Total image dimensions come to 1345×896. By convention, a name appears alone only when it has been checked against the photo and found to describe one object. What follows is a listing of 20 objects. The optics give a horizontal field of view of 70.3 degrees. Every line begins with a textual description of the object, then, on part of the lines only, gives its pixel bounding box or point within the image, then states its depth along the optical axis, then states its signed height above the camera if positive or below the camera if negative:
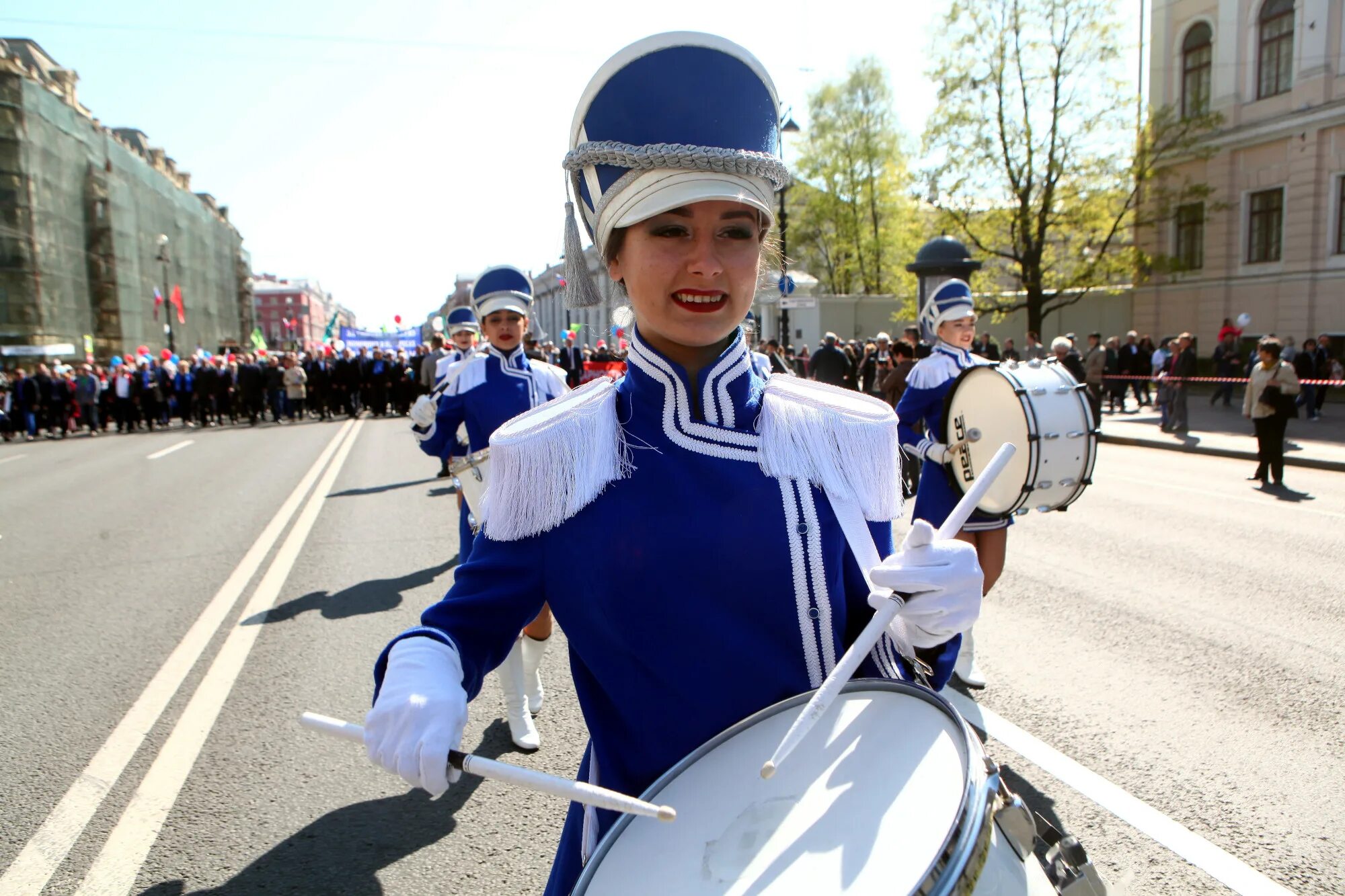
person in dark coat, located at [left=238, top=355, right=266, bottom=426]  24.94 -0.87
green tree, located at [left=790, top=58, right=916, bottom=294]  42.31 +6.98
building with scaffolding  32.09 +5.09
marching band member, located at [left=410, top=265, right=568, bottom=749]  5.18 -0.20
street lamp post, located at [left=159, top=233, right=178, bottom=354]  33.88 +3.73
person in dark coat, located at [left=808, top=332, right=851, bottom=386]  14.39 -0.39
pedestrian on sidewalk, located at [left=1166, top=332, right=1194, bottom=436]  15.44 -0.79
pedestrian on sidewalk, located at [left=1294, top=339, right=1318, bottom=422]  17.81 -0.91
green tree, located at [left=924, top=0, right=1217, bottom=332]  27.97 +5.15
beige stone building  25.22 +4.45
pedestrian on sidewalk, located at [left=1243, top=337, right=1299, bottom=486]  10.59 -0.93
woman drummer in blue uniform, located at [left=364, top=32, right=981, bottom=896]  1.38 -0.26
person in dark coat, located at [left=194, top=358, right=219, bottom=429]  25.36 -0.90
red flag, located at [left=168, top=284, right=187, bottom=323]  43.34 +2.59
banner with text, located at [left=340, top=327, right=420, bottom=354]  44.44 +0.56
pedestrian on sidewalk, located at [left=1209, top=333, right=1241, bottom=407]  21.12 -0.69
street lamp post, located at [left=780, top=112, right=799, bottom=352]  23.23 +0.67
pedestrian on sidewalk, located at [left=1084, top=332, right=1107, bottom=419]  17.98 -0.65
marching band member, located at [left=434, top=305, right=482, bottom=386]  8.76 +0.14
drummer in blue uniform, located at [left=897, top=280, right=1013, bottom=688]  4.76 -0.42
